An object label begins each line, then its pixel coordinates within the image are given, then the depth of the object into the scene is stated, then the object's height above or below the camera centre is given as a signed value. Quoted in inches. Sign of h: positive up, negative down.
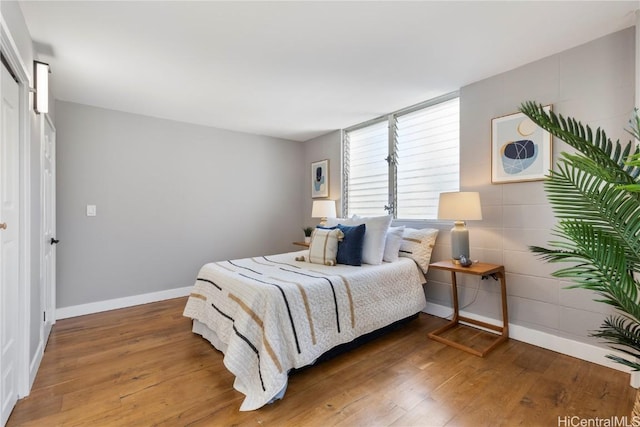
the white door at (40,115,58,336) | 91.7 -5.5
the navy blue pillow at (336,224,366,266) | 106.9 -13.0
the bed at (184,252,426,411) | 69.7 -28.4
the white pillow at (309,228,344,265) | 108.6 -13.5
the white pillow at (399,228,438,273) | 114.4 -13.5
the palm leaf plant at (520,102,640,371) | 44.9 -1.6
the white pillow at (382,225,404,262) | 114.4 -13.0
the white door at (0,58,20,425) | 56.5 -6.2
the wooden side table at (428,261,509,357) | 89.3 -30.9
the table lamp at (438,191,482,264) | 95.7 -0.6
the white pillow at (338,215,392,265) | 109.3 -10.6
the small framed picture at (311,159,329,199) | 176.7 +20.0
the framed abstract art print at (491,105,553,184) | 91.0 +20.0
